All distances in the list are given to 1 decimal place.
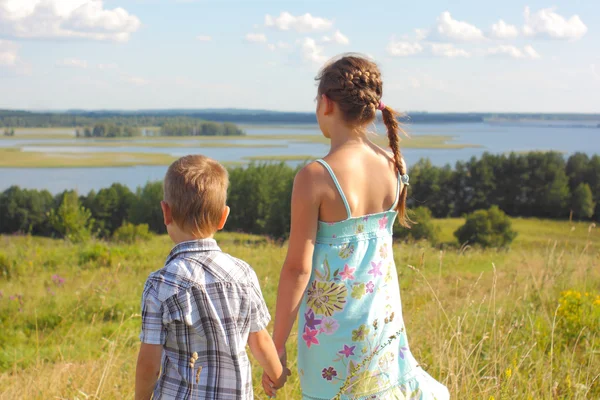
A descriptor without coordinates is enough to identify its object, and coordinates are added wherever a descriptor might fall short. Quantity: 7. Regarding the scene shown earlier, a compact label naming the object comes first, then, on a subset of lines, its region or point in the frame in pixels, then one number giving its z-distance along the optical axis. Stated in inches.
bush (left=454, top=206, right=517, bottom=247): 1385.3
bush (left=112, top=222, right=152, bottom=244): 1140.1
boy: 70.3
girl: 78.2
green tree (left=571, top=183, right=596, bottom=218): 2178.9
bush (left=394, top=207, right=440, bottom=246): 1454.5
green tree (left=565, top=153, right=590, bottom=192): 2402.7
